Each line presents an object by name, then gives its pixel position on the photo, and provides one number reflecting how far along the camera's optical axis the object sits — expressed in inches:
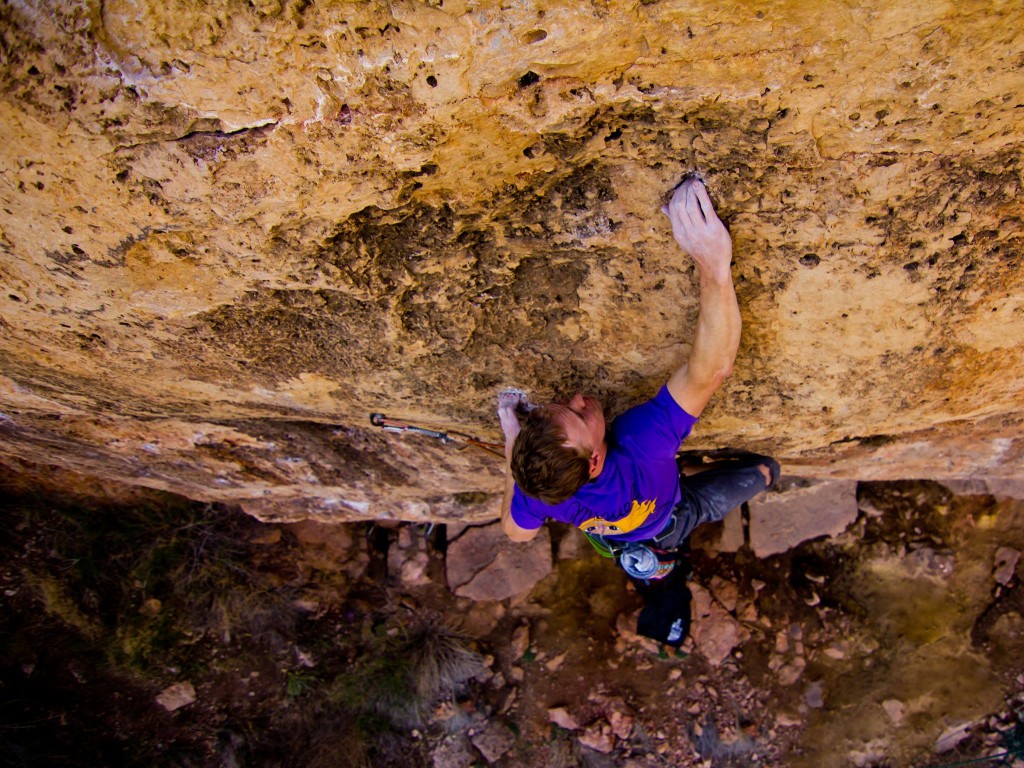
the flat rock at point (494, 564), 163.3
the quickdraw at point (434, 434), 94.7
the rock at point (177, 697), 156.8
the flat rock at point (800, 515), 150.3
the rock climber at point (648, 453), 64.1
